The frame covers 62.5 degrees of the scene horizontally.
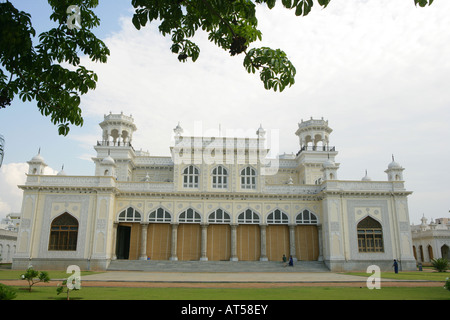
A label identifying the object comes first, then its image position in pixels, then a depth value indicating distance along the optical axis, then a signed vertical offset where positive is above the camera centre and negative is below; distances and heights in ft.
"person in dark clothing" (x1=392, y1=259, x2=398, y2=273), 92.45 -2.39
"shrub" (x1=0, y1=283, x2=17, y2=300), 27.55 -2.83
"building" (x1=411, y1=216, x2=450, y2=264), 146.72 +5.88
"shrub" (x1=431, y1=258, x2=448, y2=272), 99.04 -2.24
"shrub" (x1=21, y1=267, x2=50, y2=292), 45.78 -2.44
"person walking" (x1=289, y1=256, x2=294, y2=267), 100.63 -1.64
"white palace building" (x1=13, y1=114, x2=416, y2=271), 100.53 +11.14
